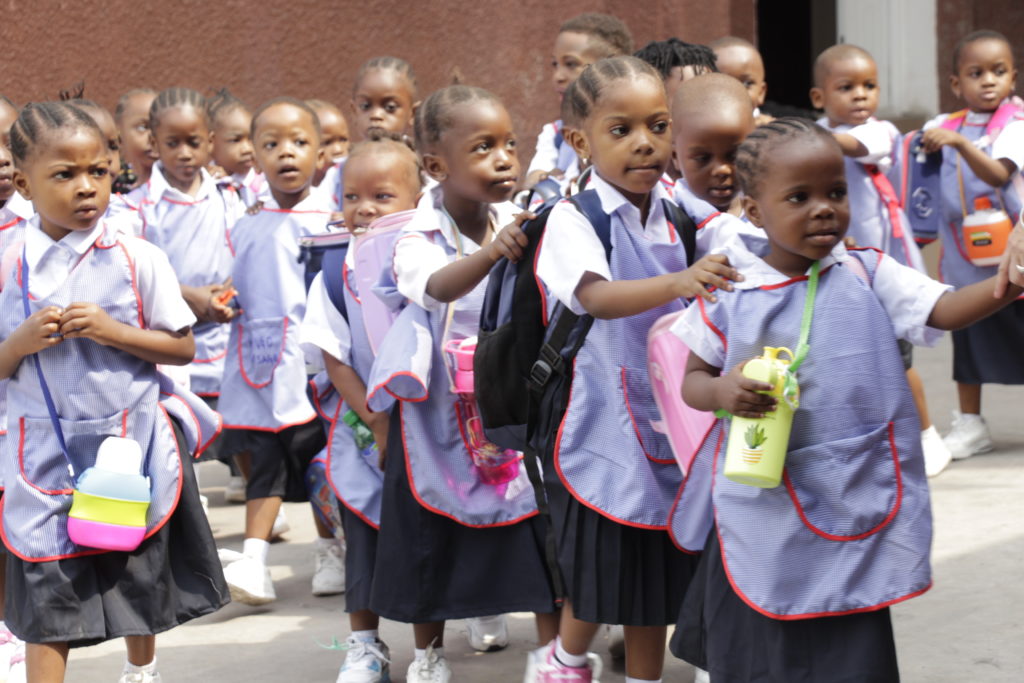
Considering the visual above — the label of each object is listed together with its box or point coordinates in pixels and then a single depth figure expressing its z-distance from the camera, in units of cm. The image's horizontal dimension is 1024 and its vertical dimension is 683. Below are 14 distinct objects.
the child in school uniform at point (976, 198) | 596
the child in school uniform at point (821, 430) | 272
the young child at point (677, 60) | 448
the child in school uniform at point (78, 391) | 343
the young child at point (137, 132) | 666
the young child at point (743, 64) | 559
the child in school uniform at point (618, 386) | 316
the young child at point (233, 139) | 676
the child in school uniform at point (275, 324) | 516
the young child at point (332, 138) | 621
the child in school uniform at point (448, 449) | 367
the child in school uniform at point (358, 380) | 390
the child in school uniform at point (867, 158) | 573
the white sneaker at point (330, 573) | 485
